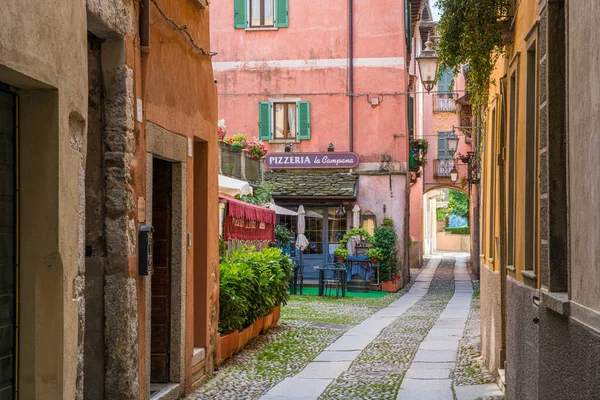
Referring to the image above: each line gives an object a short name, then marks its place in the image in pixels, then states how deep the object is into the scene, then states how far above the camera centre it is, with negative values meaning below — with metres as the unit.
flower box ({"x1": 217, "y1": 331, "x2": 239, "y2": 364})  10.73 -1.39
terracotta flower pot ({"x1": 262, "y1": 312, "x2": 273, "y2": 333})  13.94 -1.43
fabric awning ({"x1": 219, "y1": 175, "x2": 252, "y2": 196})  16.45 +0.69
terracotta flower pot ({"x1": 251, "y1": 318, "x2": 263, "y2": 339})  13.07 -1.40
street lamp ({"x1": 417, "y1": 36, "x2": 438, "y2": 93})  15.47 +2.59
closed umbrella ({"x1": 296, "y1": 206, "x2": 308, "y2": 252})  23.95 -0.15
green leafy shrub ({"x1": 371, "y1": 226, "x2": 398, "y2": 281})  25.69 -0.63
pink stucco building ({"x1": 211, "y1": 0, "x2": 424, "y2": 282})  27.12 +3.81
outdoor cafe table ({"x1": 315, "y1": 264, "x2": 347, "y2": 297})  22.80 -1.25
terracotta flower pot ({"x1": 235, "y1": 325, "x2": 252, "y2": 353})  11.98 -1.43
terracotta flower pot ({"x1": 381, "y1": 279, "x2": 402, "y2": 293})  25.77 -1.63
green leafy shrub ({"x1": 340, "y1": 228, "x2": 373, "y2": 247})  25.47 -0.25
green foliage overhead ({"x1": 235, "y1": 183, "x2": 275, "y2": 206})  23.77 +0.81
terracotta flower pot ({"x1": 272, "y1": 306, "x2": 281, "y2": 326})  14.89 -1.40
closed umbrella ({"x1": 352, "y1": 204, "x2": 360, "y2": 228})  26.36 +0.30
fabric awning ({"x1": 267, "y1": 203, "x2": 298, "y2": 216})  23.05 +0.39
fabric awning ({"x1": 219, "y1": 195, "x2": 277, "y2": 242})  15.04 +0.08
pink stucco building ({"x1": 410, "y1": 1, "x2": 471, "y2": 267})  41.91 +3.74
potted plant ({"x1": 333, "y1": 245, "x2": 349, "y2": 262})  24.98 -0.68
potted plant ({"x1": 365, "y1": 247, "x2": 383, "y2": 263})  25.06 -0.75
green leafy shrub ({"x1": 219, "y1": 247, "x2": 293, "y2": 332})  11.54 -0.80
